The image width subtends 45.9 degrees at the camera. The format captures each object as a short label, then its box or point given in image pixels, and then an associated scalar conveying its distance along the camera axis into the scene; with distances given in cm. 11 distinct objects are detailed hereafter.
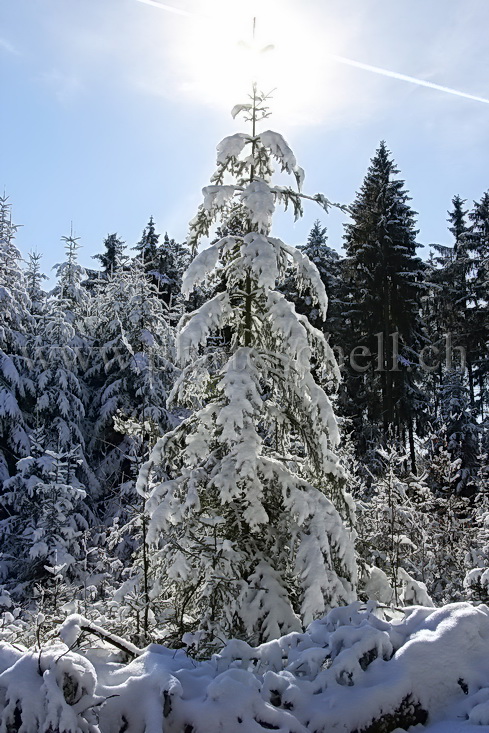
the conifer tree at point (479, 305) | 2817
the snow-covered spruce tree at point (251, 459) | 510
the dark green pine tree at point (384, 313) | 2261
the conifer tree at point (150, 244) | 3303
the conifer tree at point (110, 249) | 3783
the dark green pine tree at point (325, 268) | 2431
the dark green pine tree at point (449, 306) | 2886
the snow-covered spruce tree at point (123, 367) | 1634
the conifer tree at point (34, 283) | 1861
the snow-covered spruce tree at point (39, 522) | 1218
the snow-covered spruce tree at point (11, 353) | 1461
